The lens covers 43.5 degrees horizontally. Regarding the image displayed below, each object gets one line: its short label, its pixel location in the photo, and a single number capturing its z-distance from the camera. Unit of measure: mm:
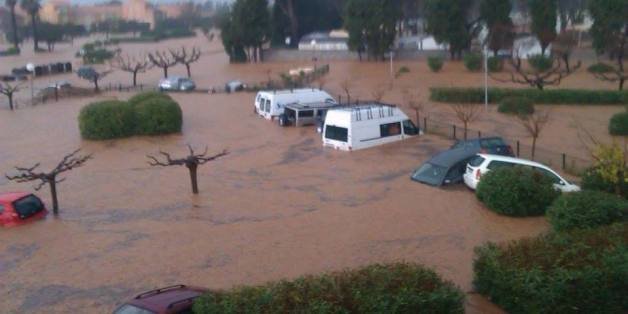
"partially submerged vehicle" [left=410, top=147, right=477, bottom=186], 18781
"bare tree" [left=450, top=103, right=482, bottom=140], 24983
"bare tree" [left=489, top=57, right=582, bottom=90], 34625
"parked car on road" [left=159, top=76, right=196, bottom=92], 44094
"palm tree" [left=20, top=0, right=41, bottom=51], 81819
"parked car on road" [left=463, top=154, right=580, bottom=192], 17141
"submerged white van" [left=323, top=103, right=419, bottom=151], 23641
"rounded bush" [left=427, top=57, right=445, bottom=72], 48688
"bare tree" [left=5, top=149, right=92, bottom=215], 17578
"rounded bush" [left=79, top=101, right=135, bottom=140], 27891
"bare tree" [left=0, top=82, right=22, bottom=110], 37594
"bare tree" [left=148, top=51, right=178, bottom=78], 50094
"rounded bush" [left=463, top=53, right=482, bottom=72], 47188
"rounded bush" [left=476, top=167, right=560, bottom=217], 15875
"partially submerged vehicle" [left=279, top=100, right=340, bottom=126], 28844
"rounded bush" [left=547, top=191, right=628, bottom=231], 13164
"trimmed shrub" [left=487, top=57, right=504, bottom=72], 46312
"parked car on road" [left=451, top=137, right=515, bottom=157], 20662
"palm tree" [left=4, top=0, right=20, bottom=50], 81081
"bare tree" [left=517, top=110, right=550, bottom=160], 21672
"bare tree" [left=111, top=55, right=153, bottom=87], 52938
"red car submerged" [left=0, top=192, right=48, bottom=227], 16844
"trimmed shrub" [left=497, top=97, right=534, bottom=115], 29984
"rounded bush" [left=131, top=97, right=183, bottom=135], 28453
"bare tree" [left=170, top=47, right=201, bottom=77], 51894
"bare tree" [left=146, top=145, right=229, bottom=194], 18641
